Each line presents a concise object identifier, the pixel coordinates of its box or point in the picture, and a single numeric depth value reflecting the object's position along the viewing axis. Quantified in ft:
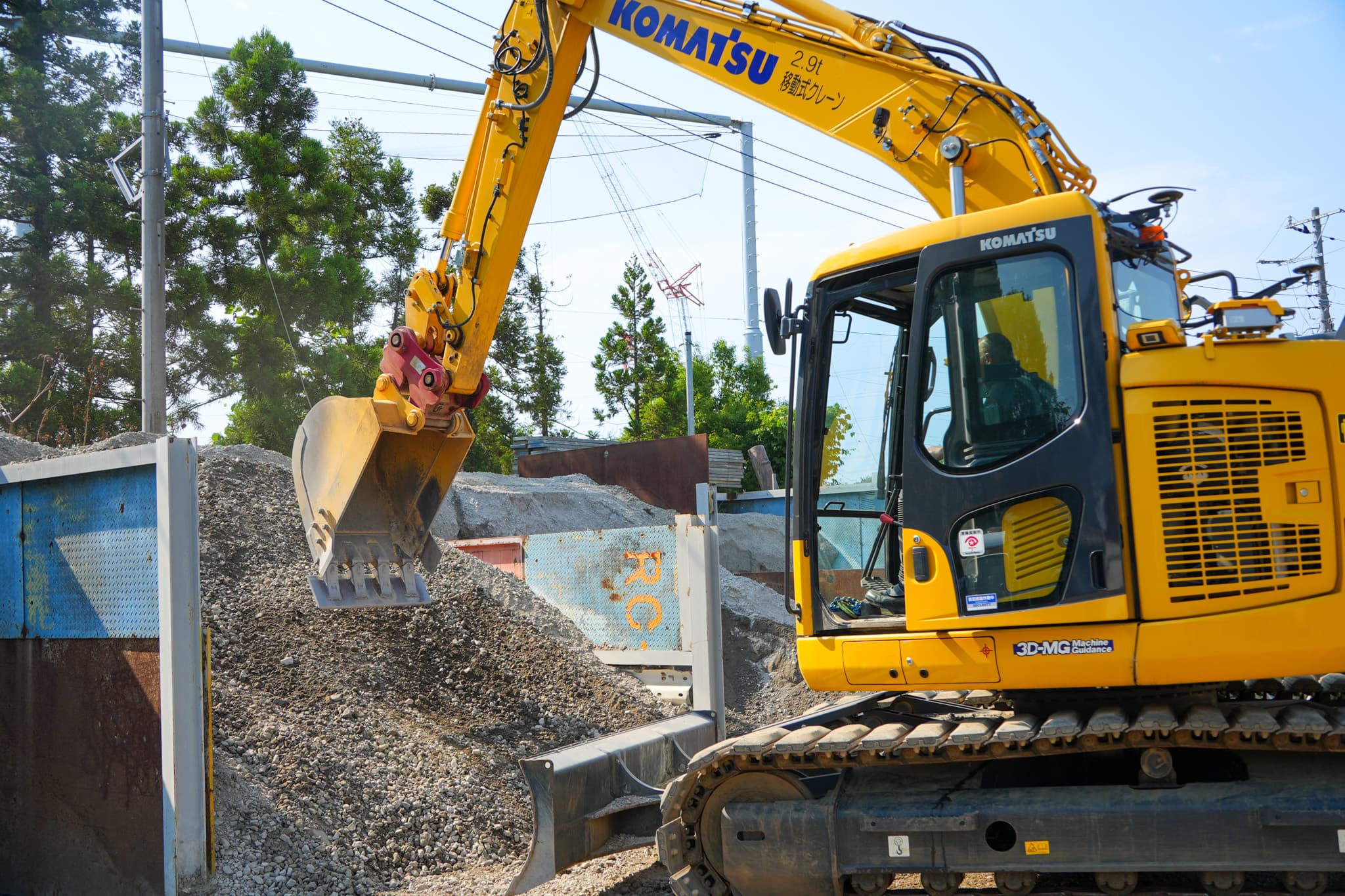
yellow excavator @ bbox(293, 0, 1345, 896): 12.85
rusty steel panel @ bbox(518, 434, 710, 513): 66.33
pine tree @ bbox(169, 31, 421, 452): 68.39
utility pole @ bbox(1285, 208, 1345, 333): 90.85
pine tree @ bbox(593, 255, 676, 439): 112.98
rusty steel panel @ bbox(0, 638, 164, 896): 17.28
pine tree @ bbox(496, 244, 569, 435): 100.73
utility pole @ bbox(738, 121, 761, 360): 118.09
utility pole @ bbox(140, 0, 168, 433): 37.68
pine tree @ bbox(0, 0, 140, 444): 63.46
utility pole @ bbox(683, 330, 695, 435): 95.30
